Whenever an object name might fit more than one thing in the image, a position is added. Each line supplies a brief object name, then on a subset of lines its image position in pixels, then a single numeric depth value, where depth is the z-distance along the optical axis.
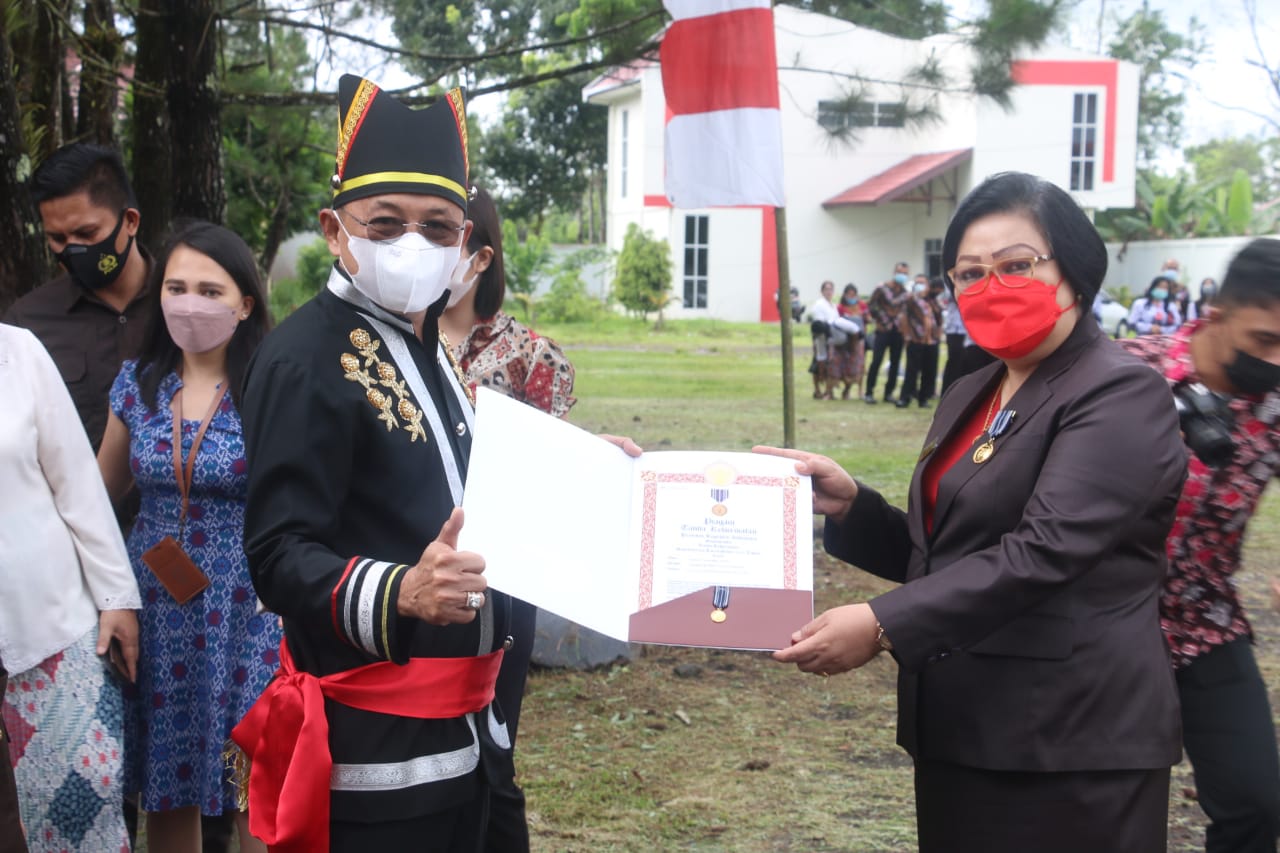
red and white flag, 6.44
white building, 30.44
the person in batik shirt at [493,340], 3.76
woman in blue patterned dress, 3.34
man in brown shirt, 3.73
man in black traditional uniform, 2.02
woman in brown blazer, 2.13
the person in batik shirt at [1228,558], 2.90
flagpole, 7.12
